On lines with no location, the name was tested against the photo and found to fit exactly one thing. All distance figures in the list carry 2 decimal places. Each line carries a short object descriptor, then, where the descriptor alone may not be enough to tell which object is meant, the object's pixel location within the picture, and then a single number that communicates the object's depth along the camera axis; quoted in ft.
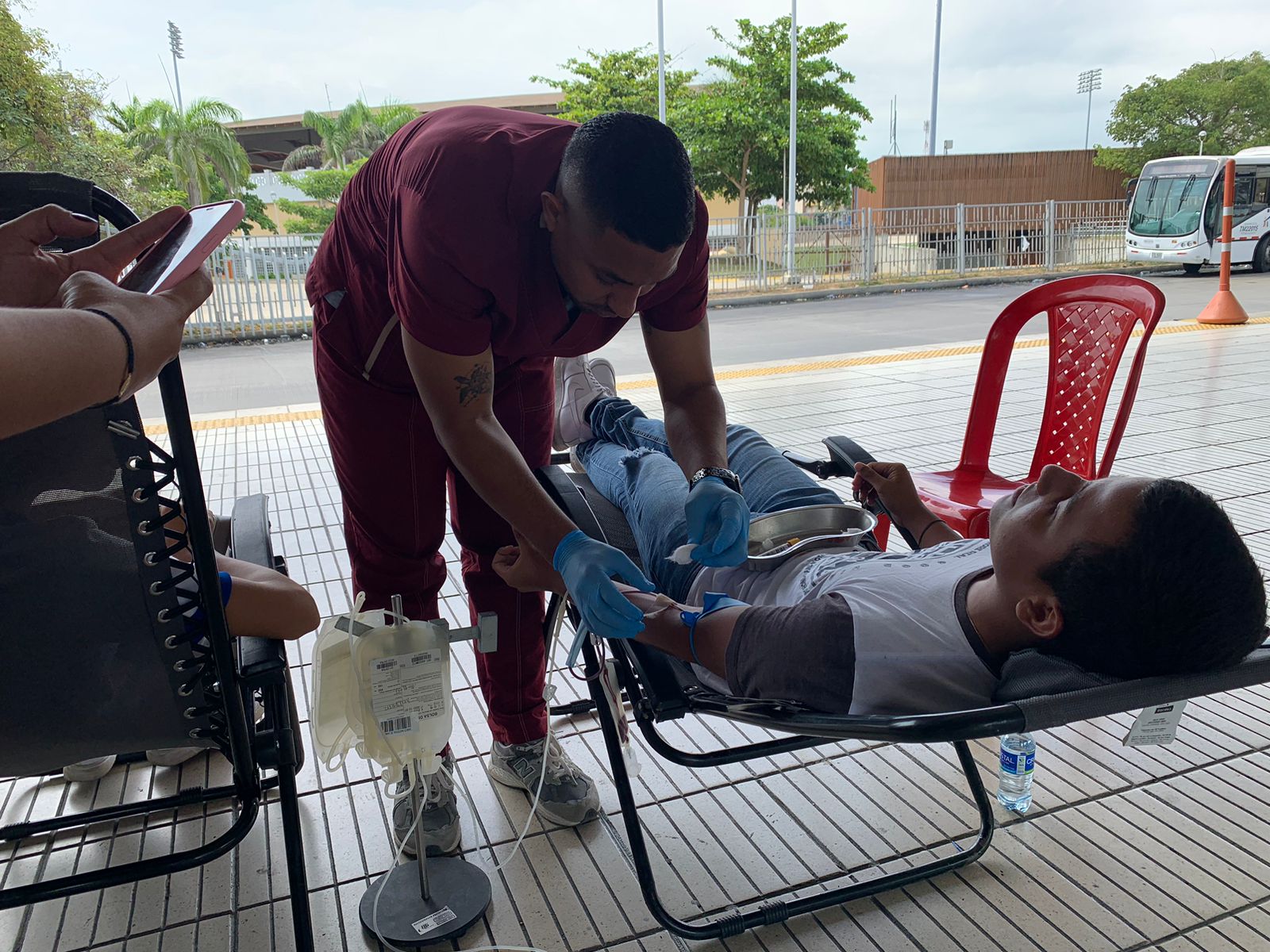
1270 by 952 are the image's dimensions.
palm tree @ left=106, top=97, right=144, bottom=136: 55.93
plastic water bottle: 5.95
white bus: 46.50
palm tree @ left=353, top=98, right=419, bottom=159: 81.10
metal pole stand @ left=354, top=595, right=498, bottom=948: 4.95
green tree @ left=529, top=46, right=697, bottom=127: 62.59
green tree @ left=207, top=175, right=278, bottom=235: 65.41
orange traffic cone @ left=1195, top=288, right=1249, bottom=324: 27.17
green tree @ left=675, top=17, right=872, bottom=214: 58.29
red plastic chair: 7.95
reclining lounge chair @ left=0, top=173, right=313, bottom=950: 3.50
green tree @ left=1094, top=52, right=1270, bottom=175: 72.38
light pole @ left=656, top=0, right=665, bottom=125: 52.40
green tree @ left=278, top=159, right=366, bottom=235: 79.87
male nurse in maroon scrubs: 4.56
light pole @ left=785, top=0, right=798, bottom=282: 50.81
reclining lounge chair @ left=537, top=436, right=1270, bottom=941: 3.62
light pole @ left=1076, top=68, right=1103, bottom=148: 143.84
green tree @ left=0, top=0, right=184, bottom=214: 30.01
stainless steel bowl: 5.90
